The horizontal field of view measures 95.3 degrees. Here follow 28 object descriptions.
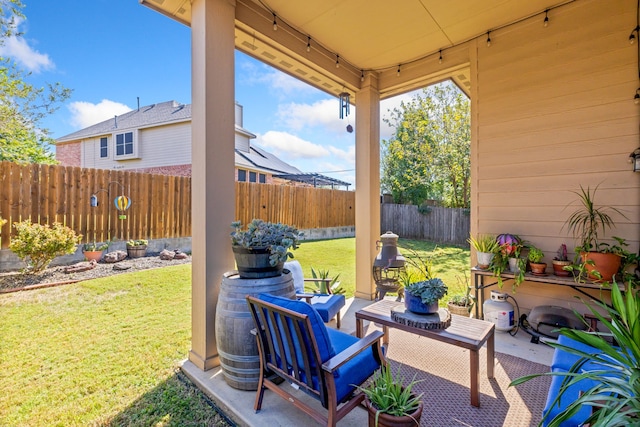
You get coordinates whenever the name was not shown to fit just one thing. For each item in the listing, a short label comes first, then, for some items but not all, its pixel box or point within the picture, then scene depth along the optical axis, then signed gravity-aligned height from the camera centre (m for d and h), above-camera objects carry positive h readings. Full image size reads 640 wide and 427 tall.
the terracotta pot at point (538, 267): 3.17 -0.60
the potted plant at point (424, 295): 2.37 -0.68
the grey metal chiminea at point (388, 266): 3.84 -0.71
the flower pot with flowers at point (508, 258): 3.29 -0.52
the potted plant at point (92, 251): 6.11 -0.80
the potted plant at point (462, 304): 3.51 -1.12
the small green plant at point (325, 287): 3.62 -0.99
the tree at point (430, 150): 11.46 +2.74
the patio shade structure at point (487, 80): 2.56 +1.41
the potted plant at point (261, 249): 2.35 -0.30
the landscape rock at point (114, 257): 6.27 -0.95
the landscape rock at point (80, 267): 5.43 -1.02
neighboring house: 12.65 +3.26
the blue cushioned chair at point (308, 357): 1.64 -0.90
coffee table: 2.10 -0.95
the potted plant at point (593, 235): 2.74 -0.24
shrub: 4.96 -0.52
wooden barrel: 2.24 -0.94
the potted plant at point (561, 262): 3.05 -0.53
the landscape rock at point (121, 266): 5.78 -1.07
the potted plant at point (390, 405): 1.57 -1.08
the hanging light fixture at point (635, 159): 2.74 +0.51
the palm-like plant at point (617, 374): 0.98 -0.62
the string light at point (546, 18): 3.23 +2.16
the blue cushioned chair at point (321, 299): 2.99 -0.96
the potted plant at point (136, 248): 6.84 -0.82
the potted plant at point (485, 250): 3.44 -0.45
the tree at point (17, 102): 7.84 +3.49
